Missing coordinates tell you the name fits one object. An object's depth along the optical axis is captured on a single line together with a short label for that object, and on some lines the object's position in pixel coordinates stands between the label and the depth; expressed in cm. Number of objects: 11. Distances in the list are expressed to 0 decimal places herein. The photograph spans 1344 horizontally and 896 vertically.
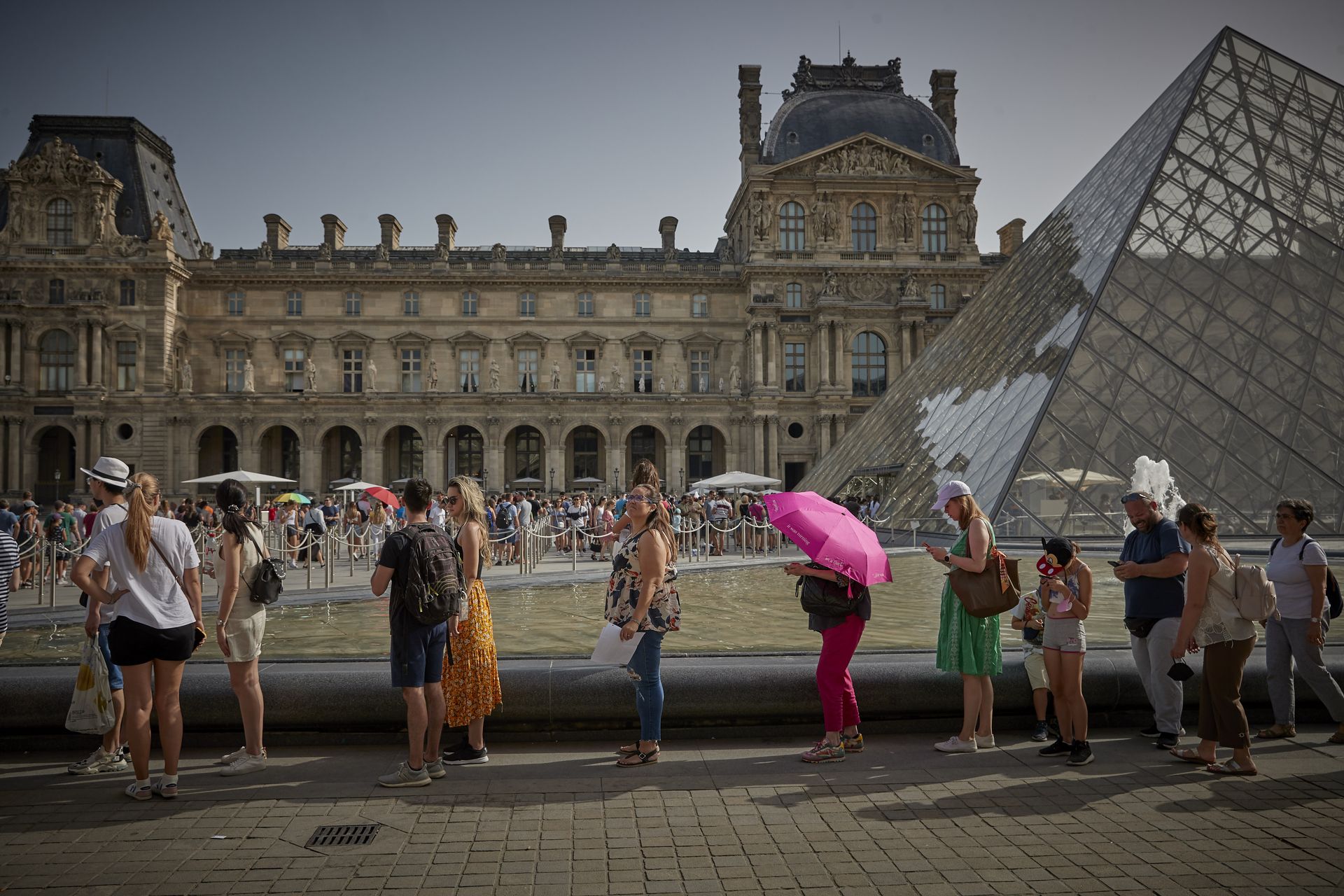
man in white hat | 451
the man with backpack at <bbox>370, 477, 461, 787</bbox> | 432
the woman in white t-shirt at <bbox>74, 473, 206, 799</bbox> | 413
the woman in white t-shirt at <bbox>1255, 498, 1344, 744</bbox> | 493
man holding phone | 486
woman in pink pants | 470
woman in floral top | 449
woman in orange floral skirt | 466
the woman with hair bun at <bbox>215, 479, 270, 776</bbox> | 447
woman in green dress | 474
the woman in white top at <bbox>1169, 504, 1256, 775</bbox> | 452
